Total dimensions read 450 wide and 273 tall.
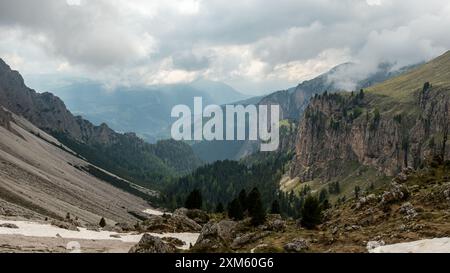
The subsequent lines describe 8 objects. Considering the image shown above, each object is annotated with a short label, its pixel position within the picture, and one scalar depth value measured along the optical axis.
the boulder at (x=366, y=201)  64.49
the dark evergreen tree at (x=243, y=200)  91.96
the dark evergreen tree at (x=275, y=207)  104.71
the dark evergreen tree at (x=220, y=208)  118.90
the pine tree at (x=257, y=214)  69.93
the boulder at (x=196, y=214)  97.88
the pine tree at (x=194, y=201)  111.25
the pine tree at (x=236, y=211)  85.62
